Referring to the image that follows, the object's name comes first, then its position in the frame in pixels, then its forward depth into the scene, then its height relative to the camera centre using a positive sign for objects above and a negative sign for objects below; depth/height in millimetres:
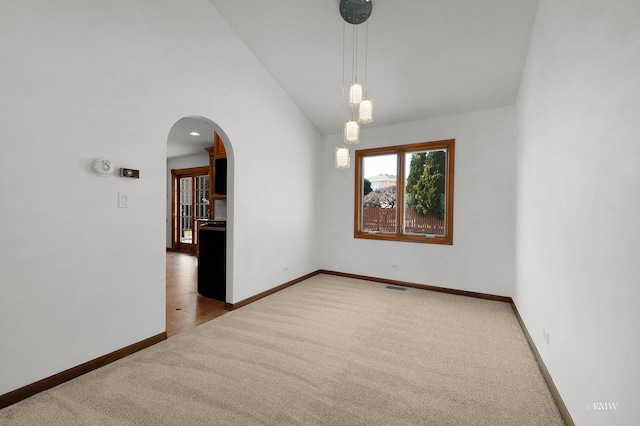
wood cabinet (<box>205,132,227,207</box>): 4145 +665
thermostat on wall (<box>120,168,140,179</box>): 2305 +300
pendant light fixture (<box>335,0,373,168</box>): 2389 +1014
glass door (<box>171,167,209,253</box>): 8078 +163
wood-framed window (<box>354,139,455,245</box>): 4289 +300
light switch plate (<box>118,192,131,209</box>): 2314 +75
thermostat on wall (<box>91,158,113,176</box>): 2148 +324
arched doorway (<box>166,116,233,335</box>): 3391 -5
